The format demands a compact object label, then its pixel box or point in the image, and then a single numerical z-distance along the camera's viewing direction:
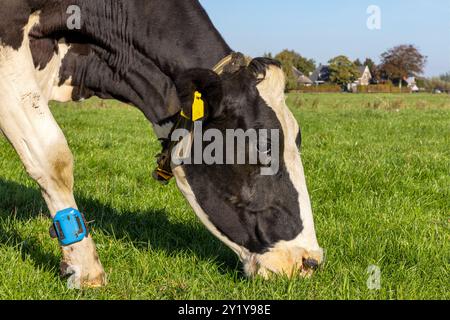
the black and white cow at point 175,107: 3.49
